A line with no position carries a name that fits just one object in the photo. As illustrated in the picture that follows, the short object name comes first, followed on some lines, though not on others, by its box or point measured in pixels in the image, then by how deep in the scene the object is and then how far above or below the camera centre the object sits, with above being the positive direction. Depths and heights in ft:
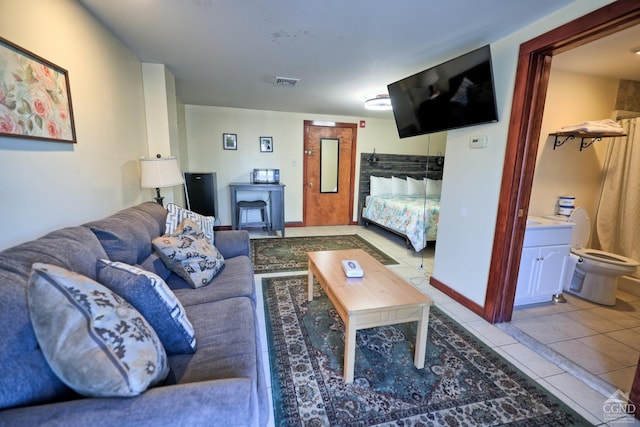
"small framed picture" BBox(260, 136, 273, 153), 15.78 +1.20
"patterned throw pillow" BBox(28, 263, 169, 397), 2.32 -1.59
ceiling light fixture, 10.94 +2.69
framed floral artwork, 3.84 +0.96
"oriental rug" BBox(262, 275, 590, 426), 4.33 -3.89
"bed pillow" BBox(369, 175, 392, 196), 16.84 -1.10
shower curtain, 8.80 -0.77
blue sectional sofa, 2.24 -2.03
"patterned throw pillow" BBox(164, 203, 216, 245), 6.74 -1.52
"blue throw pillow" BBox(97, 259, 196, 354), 3.25 -1.68
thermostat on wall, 7.04 +0.77
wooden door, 16.69 -0.36
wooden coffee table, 4.86 -2.47
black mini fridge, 13.08 -1.41
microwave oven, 15.34 -0.64
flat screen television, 6.28 +1.97
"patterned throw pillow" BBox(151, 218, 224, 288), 5.59 -1.98
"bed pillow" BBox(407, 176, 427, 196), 16.88 -1.12
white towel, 7.59 +1.31
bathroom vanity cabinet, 7.38 -2.41
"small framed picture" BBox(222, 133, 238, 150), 15.23 +1.25
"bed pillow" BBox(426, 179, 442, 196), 16.37 -1.11
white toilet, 7.68 -2.69
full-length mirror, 16.89 +0.14
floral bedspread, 11.67 -2.21
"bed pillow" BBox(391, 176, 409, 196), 16.97 -1.14
